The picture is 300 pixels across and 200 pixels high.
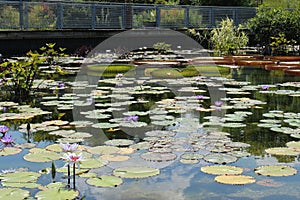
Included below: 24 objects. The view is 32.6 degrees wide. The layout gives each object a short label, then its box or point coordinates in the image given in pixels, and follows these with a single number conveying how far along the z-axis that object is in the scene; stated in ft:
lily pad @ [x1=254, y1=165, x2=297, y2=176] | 8.70
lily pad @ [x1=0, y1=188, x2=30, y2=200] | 7.26
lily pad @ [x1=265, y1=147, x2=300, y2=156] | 9.93
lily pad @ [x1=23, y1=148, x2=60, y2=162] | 9.38
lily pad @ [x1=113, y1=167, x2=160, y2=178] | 8.52
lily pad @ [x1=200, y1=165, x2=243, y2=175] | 8.64
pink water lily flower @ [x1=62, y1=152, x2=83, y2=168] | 7.57
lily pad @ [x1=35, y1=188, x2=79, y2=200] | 7.27
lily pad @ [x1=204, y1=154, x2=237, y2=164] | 9.32
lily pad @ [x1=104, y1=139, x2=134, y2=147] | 10.52
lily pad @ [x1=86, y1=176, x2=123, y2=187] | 7.97
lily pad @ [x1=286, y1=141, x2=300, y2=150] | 10.35
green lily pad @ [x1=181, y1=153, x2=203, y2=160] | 9.59
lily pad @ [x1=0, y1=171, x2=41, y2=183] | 8.08
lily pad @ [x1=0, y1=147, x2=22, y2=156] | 9.88
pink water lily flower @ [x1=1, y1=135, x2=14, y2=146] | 10.47
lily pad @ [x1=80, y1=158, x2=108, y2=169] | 8.87
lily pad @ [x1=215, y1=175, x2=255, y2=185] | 8.18
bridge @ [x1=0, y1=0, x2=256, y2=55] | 35.14
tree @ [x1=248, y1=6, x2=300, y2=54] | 42.98
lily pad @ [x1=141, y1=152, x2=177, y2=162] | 9.49
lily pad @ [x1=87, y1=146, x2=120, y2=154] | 9.86
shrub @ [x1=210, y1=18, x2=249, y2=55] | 40.14
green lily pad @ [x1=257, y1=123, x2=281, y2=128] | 12.39
